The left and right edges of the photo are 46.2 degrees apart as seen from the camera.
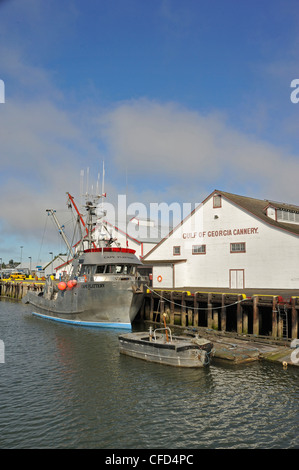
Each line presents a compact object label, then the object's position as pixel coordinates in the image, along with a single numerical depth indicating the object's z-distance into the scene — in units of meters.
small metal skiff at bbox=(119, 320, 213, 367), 19.59
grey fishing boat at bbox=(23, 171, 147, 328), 30.70
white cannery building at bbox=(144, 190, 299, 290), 31.98
